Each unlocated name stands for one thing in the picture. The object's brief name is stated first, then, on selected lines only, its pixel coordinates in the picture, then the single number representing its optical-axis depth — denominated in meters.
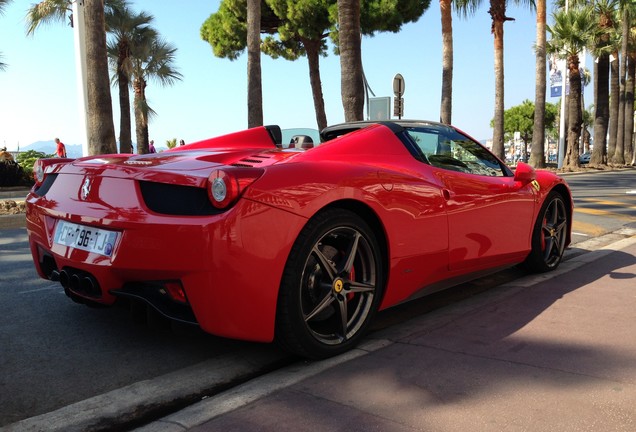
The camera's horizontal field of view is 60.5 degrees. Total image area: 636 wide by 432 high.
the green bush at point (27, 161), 16.70
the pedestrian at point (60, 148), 20.45
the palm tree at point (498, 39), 26.44
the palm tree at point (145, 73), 28.81
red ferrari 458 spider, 2.50
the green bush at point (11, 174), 15.94
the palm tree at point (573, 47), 29.73
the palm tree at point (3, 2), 16.48
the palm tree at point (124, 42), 26.09
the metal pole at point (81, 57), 11.17
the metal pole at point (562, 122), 32.81
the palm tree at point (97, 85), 10.08
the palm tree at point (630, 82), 38.78
